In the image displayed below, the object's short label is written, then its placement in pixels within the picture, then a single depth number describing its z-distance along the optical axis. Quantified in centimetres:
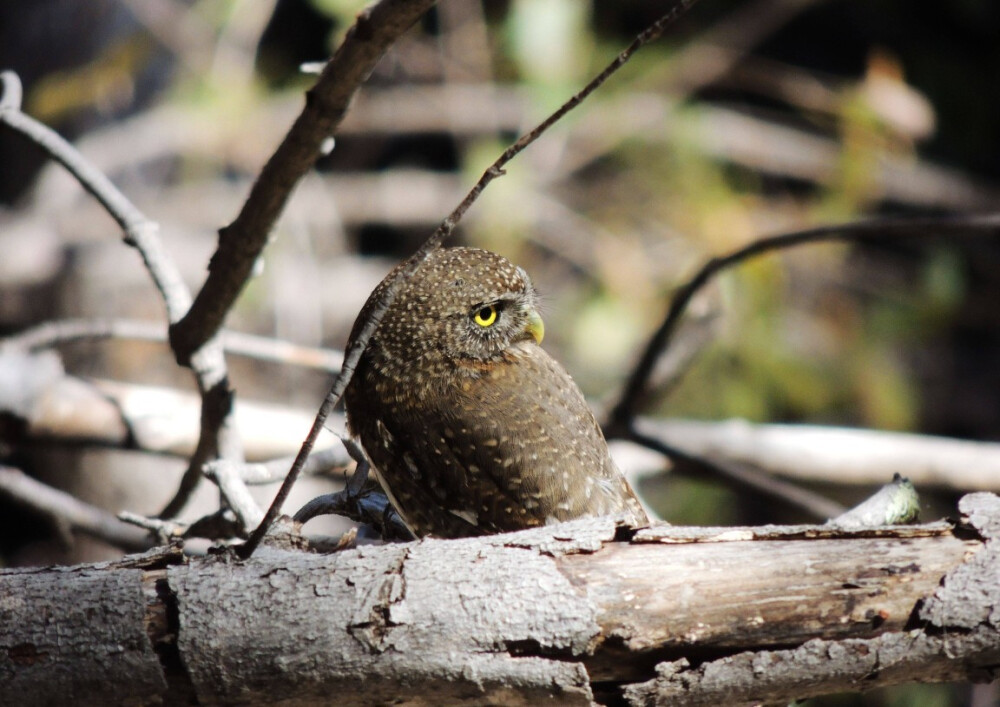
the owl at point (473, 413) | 500
